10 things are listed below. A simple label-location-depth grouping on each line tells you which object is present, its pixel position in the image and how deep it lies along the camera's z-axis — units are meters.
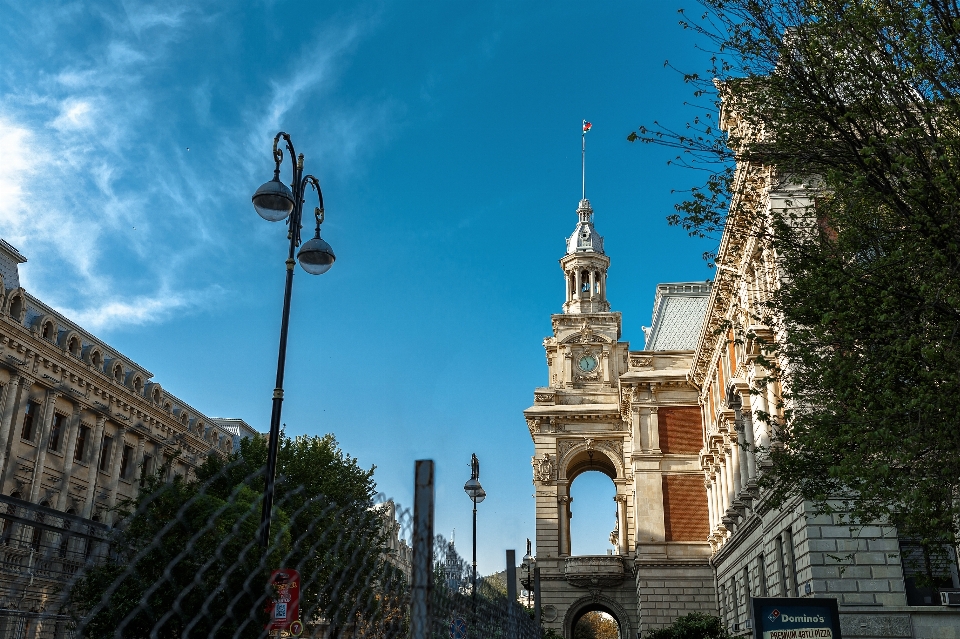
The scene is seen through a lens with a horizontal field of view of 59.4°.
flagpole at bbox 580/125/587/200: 67.20
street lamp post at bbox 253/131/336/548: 11.80
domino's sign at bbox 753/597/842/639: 17.31
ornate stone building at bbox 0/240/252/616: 32.94
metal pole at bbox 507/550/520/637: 11.88
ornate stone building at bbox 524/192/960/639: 22.17
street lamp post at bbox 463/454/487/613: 29.66
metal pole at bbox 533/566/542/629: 22.82
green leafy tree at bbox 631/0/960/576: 13.33
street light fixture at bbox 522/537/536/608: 38.06
